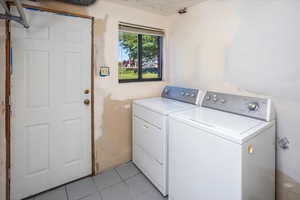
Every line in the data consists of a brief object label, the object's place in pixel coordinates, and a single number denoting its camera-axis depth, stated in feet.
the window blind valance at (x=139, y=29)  7.38
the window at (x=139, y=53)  7.73
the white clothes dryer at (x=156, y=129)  5.58
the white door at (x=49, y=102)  5.34
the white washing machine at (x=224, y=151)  3.46
